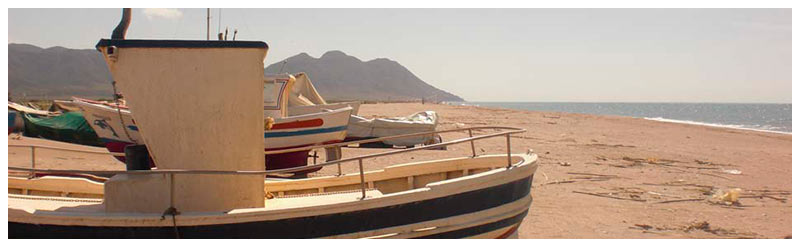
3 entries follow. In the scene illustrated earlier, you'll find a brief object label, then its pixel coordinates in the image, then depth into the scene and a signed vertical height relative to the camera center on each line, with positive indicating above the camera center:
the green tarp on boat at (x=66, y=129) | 15.23 -0.26
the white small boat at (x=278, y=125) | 12.48 -0.13
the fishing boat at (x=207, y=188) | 4.88 -0.57
